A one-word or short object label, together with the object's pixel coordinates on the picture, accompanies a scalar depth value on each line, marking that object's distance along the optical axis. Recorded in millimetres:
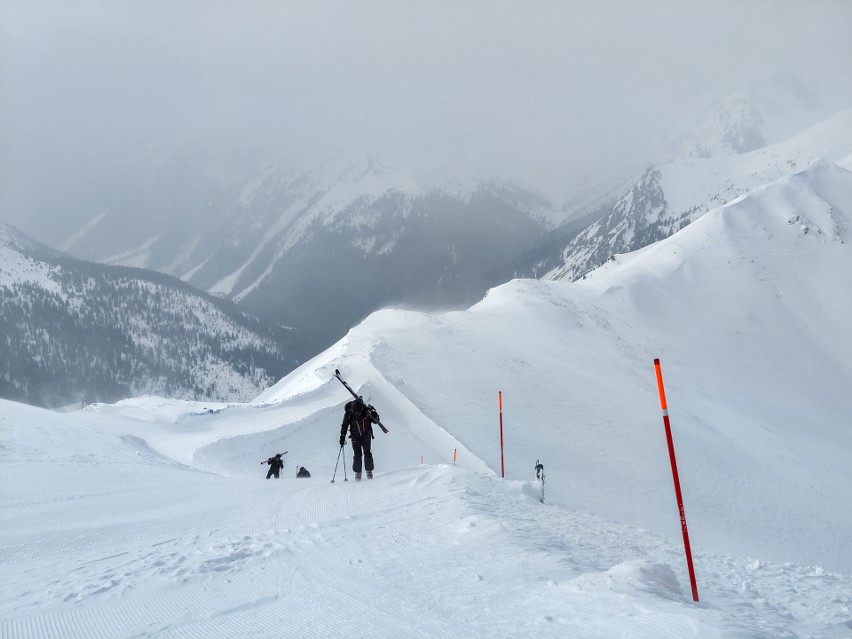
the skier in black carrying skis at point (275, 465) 20547
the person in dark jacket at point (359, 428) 13672
